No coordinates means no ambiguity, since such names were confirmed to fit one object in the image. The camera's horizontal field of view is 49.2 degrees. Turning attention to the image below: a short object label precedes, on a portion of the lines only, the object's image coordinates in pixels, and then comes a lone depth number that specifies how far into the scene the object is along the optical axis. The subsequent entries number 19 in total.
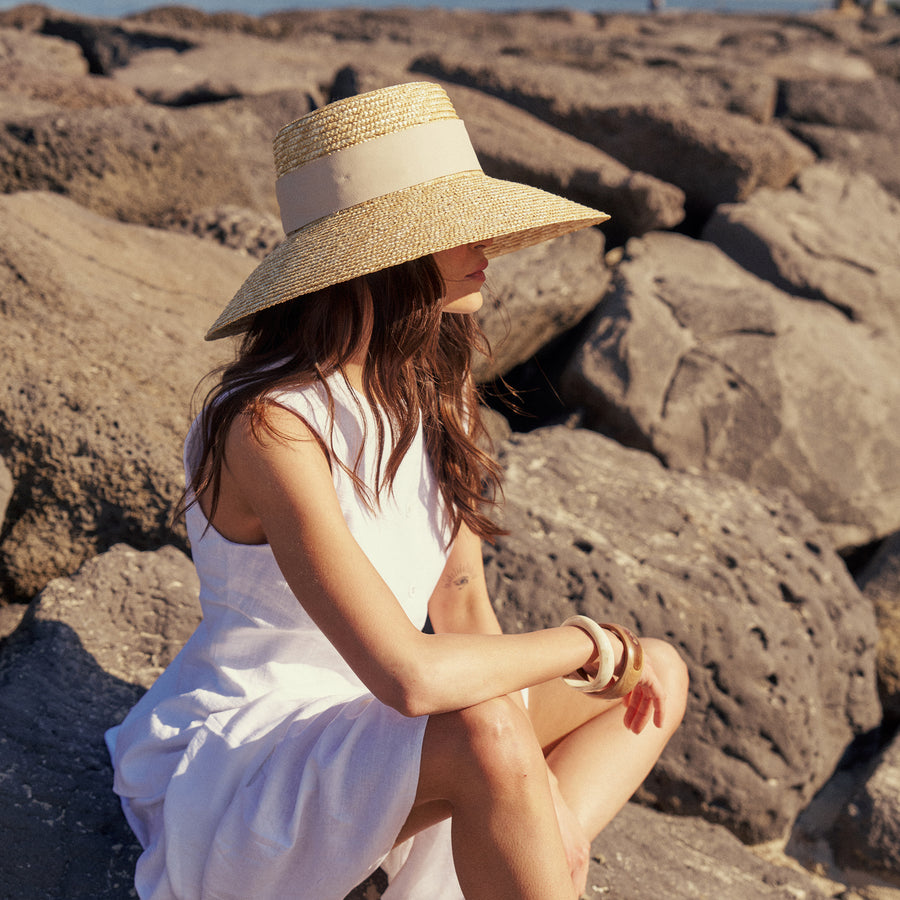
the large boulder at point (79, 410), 2.51
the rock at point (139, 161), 3.73
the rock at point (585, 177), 4.60
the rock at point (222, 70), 5.39
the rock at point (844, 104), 6.80
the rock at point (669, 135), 5.25
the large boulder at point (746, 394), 3.83
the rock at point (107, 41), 6.58
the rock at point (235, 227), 3.66
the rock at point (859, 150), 6.33
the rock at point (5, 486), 2.47
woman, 1.45
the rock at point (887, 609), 3.23
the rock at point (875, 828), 2.72
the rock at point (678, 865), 2.04
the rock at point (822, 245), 4.82
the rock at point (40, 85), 4.14
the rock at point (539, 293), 3.75
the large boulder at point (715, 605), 2.57
